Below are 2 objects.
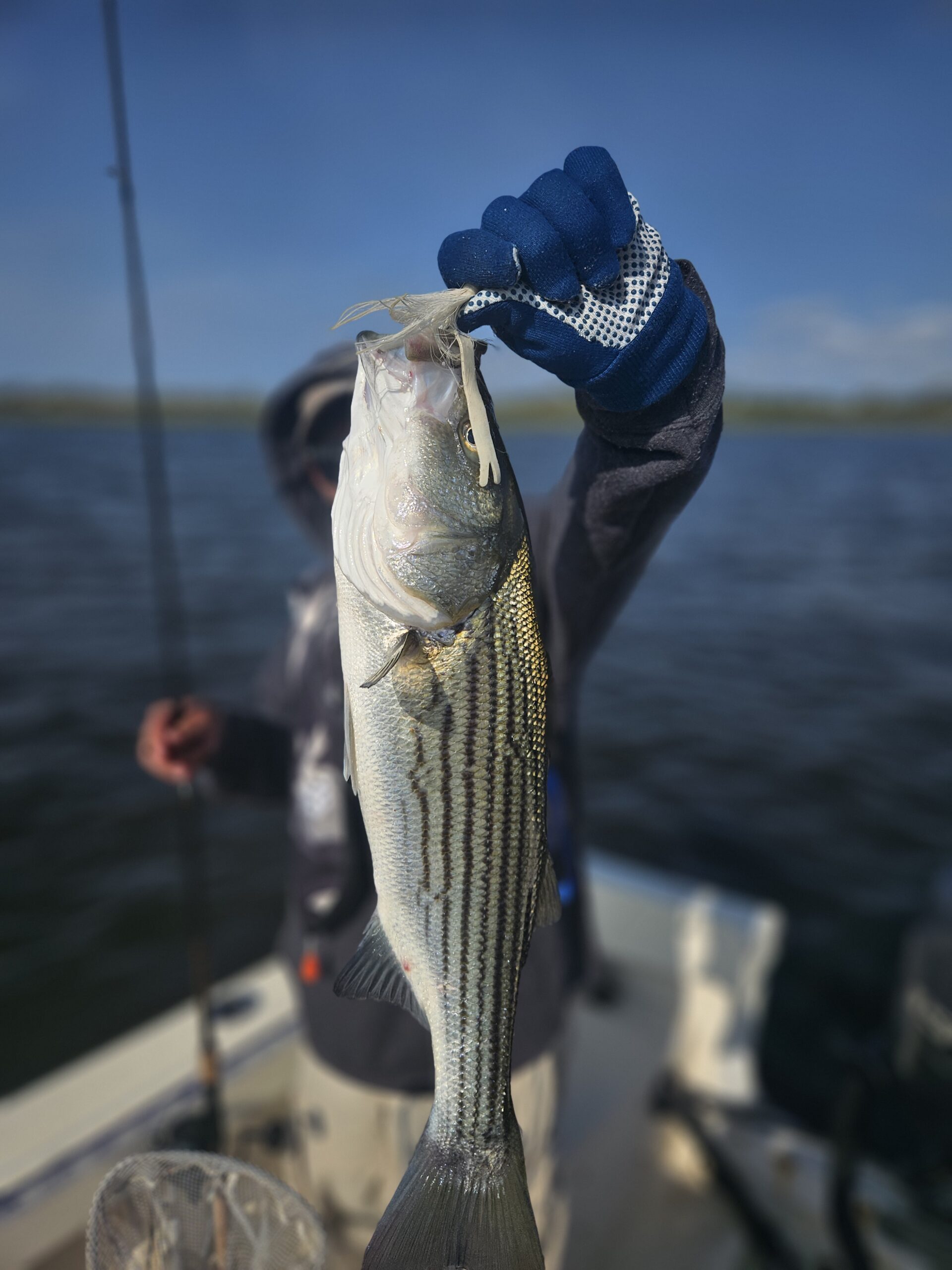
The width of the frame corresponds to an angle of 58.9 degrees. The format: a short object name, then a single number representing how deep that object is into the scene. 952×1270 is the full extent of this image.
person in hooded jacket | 0.47
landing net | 0.54
